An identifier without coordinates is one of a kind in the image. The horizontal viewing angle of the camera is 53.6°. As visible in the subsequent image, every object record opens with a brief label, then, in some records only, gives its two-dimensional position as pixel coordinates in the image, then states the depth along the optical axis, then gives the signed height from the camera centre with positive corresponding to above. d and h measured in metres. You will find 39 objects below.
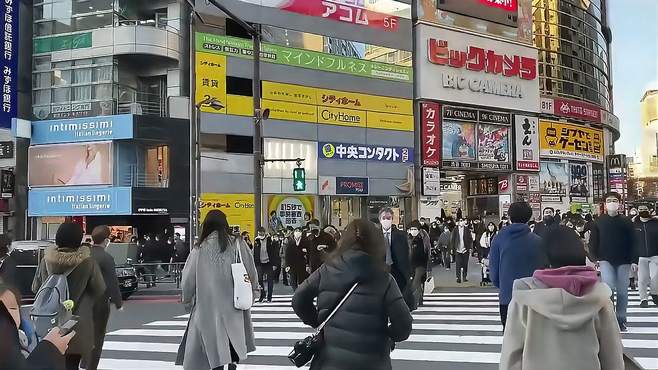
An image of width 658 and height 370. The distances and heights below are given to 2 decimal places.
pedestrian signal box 20.50 +0.86
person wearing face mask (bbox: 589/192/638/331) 8.82 -0.59
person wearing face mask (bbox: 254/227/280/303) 15.25 -1.21
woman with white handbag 5.77 -0.82
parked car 15.27 -1.46
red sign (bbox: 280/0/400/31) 34.72 +10.80
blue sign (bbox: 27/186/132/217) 28.59 +0.32
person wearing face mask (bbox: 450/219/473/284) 17.28 -1.12
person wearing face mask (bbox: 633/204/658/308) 10.51 -0.82
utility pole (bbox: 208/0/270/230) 16.23 +2.09
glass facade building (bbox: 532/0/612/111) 50.62 +12.66
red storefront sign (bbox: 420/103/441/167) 39.22 +4.26
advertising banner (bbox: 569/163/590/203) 48.32 +1.52
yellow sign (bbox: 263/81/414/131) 33.75 +5.45
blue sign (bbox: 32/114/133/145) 28.98 +3.57
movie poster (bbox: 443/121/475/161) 40.53 +4.04
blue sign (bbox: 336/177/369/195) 35.25 +1.11
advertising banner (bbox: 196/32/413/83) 31.36 +7.84
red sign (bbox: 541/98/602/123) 47.53 +7.18
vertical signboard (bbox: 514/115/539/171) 44.25 +4.18
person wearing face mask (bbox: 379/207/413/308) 9.19 -0.67
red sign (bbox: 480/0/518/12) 44.38 +13.86
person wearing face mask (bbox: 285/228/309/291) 14.87 -1.17
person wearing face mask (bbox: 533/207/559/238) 12.83 -0.34
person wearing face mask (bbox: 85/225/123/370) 6.12 -0.85
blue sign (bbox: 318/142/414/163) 35.16 +2.98
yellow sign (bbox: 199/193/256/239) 30.41 +0.04
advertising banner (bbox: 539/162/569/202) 46.28 +1.63
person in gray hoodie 2.91 -0.54
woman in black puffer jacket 3.59 -0.56
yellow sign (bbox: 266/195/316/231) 33.16 -0.20
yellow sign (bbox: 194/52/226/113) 30.58 +6.15
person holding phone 2.37 -0.52
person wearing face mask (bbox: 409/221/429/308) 11.91 -0.96
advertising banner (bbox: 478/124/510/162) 42.50 +4.03
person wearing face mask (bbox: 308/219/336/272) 13.18 -0.82
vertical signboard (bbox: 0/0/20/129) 28.78 +6.53
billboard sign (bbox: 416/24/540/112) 39.97 +8.72
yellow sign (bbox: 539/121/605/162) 46.56 +4.63
